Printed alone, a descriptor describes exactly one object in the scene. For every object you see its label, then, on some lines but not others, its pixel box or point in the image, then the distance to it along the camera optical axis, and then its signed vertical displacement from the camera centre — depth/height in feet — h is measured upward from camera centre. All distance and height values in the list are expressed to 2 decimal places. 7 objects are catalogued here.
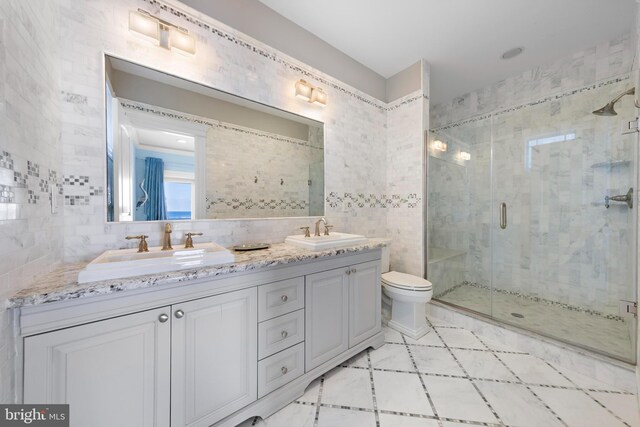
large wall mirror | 4.34 +1.39
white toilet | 6.59 -2.63
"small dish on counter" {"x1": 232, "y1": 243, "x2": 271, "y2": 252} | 5.00 -0.76
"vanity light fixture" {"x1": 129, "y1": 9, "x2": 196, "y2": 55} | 4.27 +3.55
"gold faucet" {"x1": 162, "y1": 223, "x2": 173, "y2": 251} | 4.39 -0.50
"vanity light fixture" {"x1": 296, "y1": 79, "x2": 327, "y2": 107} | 6.55 +3.53
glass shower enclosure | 5.97 -0.12
